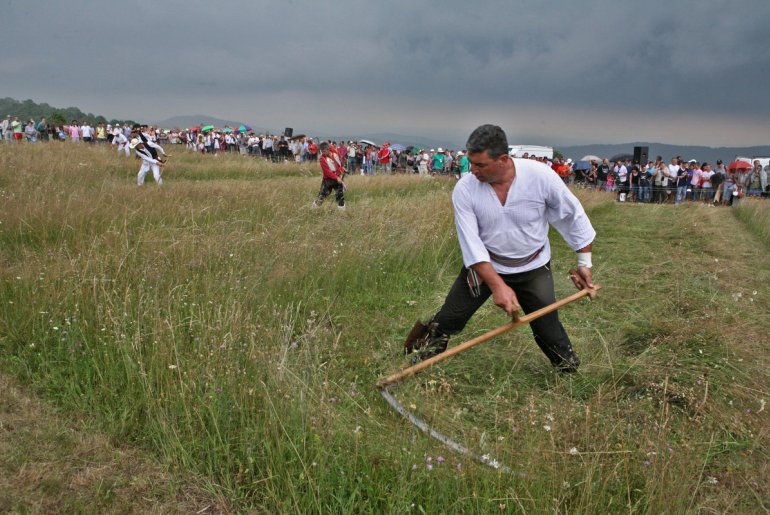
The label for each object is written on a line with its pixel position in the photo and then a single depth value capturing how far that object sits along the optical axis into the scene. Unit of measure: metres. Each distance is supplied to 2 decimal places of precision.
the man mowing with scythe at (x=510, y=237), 3.54
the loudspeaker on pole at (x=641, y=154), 30.17
